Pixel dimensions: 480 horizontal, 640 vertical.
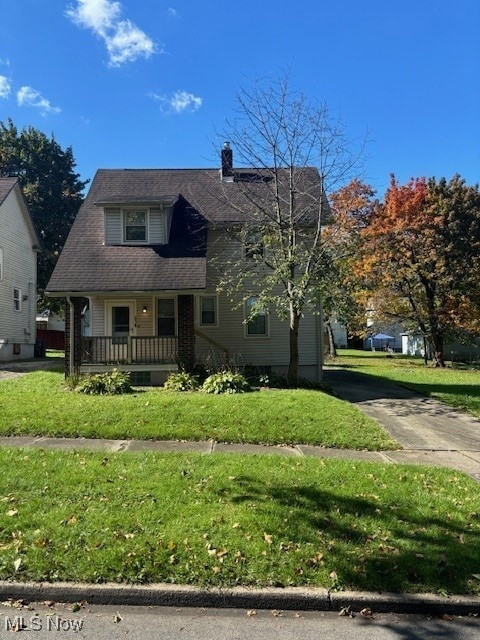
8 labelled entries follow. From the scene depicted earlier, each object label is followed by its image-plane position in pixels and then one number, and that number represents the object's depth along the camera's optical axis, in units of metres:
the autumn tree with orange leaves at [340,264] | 14.48
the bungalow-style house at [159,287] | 14.96
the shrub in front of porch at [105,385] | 12.12
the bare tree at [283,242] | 14.11
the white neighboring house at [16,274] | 23.22
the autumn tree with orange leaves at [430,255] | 27.38
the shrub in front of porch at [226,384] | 12.23
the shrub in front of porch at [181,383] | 13.13
